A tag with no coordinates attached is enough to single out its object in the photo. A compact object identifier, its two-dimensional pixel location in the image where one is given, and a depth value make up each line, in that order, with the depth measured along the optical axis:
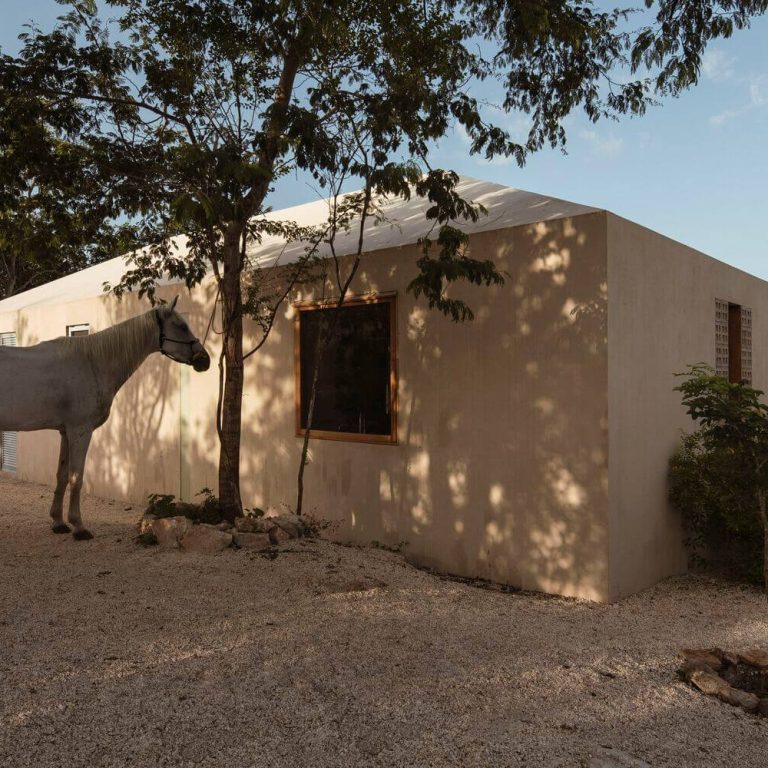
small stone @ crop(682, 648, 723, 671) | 3.30
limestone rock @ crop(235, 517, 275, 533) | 5.23
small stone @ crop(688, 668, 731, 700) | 3.00
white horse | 5.45
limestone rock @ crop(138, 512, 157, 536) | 5.42
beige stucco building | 4.57
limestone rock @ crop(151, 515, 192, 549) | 5.16
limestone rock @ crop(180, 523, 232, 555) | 5.00
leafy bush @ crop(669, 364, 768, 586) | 4.30
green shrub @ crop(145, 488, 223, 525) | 5.65
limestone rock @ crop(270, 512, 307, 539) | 5.39
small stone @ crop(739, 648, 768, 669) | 3.21
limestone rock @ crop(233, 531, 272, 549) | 5.07
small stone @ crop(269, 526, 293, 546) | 5.18
